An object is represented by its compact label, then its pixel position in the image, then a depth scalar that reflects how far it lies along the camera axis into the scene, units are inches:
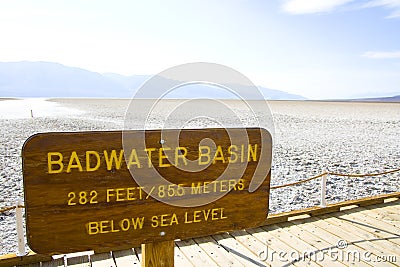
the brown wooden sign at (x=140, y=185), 70.5
